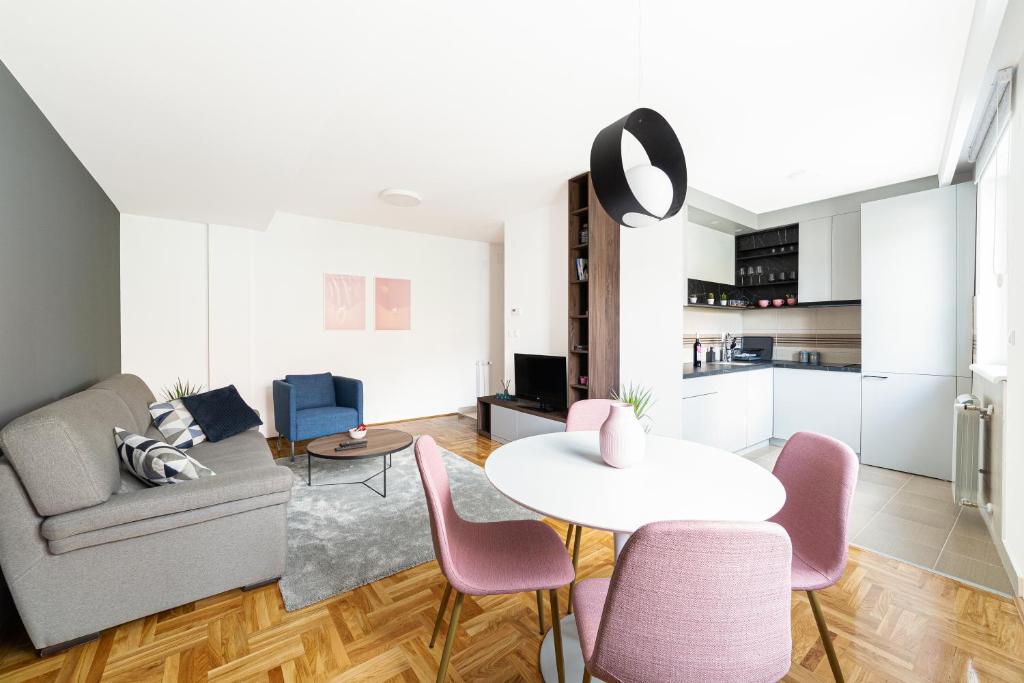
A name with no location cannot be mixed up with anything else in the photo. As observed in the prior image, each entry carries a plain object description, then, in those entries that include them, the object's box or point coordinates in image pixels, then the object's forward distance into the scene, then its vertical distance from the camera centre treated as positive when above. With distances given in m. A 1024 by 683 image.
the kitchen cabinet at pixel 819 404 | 3.87 -0.62
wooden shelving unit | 3.53 +0.37
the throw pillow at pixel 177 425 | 2.98 -0.62
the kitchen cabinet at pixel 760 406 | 4.20 -0.67
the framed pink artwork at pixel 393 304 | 5.56 +0.46
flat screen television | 4.12 -0.42
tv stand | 3.95 -0.80
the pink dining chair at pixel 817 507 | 1.38 -0.59
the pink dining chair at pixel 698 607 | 0.82 -0.54
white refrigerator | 3.31 +0.11
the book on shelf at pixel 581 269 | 3.91 +0.63
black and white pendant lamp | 1.46 +0.57
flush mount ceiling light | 4.03 +1.34
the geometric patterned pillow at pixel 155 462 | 1.97 -0.57
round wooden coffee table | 3.07 -0.81
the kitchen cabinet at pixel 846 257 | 4.13 +0.78
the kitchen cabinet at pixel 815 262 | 4.33 +0.78
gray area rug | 2.15 -1.16
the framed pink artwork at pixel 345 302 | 5.22 +0.44
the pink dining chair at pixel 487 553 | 1.31 -0.74
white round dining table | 1.15 -0.46
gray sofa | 1.59 -0.78
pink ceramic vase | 1.52 -0.35
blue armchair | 4.07 -0.70
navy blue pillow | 3.21 -0.58
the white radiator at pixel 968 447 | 2.60 -0.67
